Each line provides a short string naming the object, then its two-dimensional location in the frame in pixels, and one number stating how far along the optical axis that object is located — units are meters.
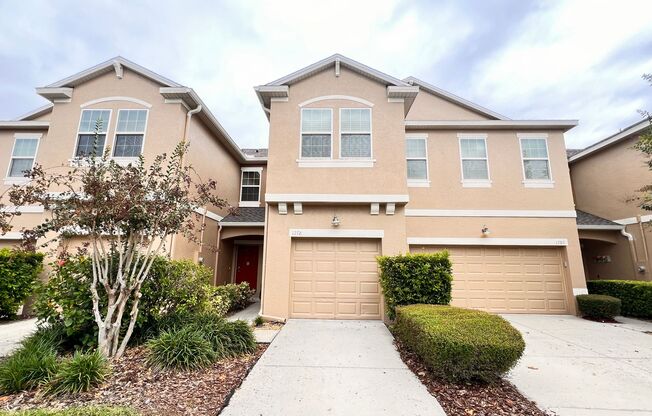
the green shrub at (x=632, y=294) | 8.93
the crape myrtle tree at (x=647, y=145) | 8.09
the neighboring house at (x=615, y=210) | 10.31
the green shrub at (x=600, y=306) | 8.66
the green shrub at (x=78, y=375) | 3.52
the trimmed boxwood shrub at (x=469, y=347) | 3.78
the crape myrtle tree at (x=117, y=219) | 4.62
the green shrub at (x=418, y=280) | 6.72
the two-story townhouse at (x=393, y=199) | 8.24
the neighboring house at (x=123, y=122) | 9.27
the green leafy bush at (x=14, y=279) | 7.80
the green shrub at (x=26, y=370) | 3.58
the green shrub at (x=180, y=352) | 4.26
